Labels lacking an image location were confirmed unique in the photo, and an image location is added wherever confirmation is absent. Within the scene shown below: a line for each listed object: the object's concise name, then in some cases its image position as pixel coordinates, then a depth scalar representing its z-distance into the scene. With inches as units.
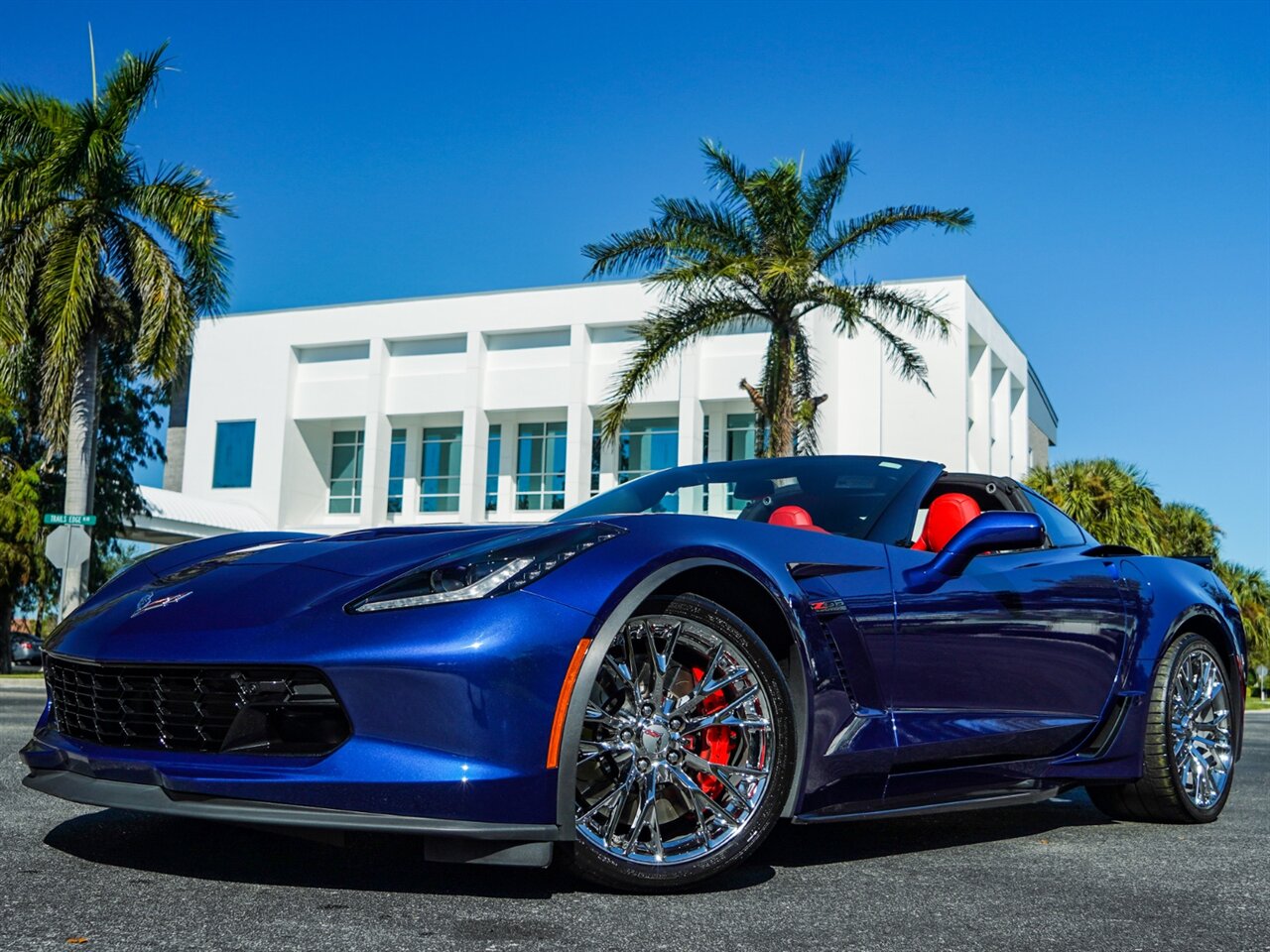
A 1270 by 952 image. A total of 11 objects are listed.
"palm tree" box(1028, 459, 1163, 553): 1168.2
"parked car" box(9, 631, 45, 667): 2059.5
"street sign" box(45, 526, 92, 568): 695.1
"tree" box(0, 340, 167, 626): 1099.9
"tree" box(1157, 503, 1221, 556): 1649.9
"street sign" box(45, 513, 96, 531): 711.7
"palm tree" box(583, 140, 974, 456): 794.8
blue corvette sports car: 113.9
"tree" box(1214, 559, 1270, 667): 2060.8
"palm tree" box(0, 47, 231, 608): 778.8
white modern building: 1542.8
